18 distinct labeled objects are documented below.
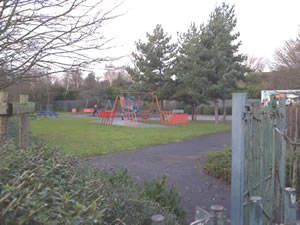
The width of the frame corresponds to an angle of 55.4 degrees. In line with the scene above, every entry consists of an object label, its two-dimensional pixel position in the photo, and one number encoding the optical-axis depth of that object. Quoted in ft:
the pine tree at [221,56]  69.12
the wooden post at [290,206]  10.11
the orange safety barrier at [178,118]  63.30
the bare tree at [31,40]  13.28
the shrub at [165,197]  10.30
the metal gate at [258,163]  8.21
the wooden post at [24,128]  13.14
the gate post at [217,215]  6.12
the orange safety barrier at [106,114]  71.36
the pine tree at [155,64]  80.48
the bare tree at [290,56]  65.29
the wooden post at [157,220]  5.16
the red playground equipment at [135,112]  63.87
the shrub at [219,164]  19.31
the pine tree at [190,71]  70.23
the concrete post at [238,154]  8.17
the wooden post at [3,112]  12.09
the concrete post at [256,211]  8.00
